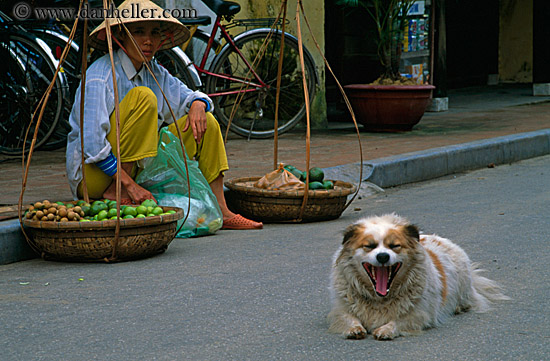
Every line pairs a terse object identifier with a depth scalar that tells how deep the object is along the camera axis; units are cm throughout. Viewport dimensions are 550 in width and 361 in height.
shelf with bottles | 1209
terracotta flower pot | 931
